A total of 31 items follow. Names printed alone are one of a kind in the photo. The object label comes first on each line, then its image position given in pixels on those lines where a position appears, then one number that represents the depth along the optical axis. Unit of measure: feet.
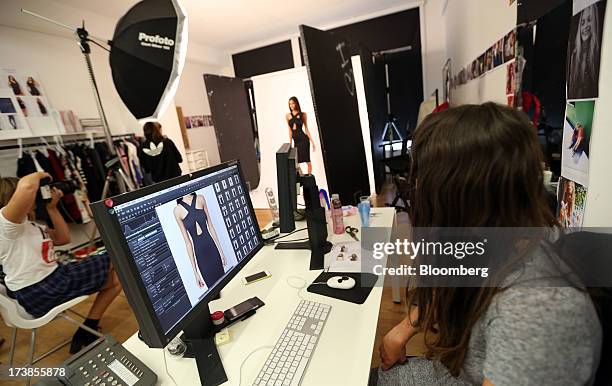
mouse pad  3.20
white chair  4.86
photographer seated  5.17
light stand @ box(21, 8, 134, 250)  5.32
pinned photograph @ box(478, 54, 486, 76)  7.67
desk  2.36
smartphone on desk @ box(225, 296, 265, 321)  3.11
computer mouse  3.33
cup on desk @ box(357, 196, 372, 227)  4.96
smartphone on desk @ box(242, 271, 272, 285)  3.85
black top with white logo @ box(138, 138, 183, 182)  12.26
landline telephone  2.28
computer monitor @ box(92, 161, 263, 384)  2.01
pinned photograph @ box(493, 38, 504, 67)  5.88
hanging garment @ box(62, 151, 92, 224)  10.33
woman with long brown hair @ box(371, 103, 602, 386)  1.56
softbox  4.66
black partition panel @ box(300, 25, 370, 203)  7.92
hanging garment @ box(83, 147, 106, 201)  10.92
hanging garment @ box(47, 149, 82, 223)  10.00
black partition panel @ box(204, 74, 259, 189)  15.87
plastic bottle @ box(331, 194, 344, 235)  4.88
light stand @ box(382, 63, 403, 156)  17.75
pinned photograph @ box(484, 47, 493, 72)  6.77
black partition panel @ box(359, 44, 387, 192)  13.24
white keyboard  2.30
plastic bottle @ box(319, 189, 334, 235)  5.13
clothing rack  9.61
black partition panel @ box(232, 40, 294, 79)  19.11
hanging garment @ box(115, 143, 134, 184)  11.82
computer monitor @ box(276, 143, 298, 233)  4.17
